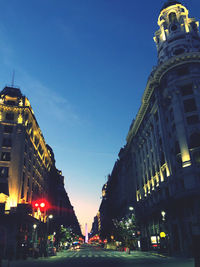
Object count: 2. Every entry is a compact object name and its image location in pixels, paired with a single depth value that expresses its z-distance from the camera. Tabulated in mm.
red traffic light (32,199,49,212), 26792
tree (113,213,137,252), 50512
